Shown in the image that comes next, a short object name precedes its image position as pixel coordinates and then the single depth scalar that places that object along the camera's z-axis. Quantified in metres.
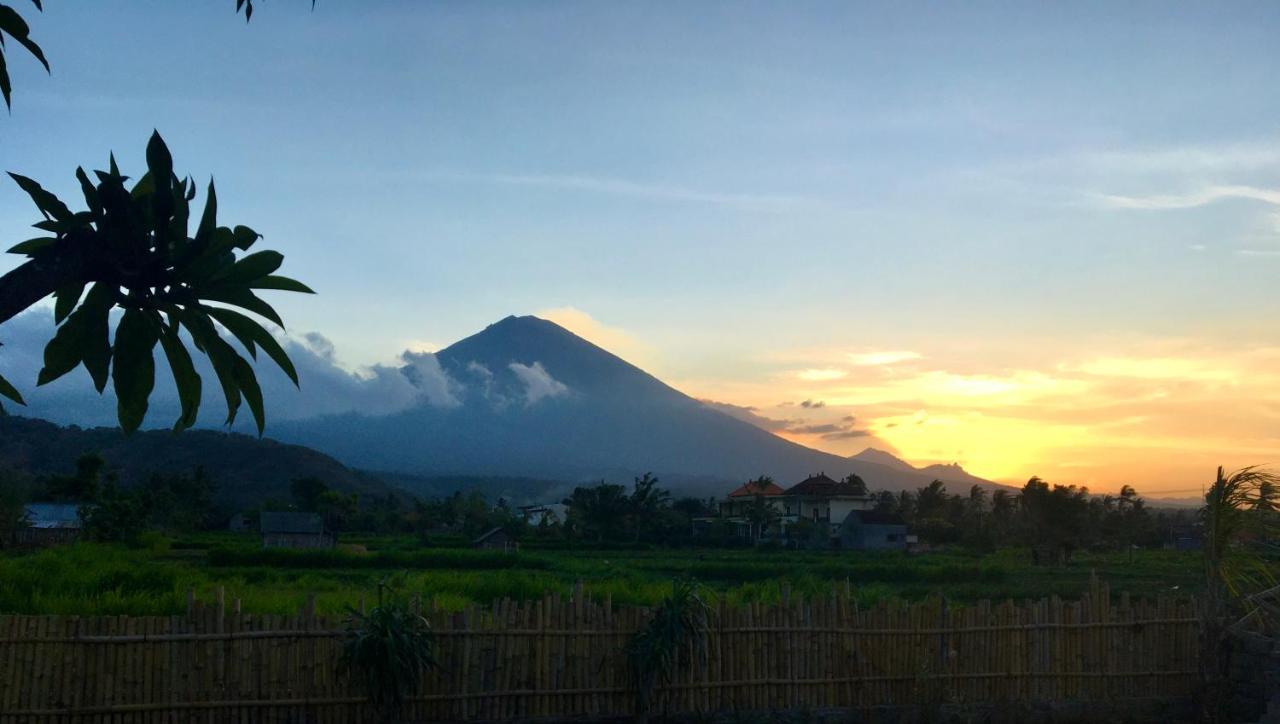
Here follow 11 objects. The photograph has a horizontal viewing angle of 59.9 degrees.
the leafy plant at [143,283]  4.90
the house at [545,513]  84.96
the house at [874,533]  73.44
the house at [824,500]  92.00
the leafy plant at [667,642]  11.40
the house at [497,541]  67.38
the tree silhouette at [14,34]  4.79
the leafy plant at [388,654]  10.38
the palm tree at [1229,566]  13.20
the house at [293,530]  61.50
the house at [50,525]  47.00
